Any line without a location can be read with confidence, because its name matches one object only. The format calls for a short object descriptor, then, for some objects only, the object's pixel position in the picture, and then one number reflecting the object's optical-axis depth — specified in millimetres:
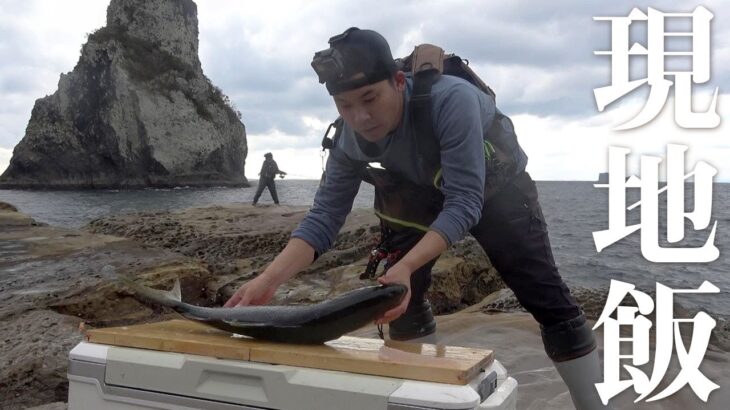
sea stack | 71375
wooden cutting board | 2041
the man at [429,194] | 2865
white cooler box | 1989
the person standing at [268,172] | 20453
